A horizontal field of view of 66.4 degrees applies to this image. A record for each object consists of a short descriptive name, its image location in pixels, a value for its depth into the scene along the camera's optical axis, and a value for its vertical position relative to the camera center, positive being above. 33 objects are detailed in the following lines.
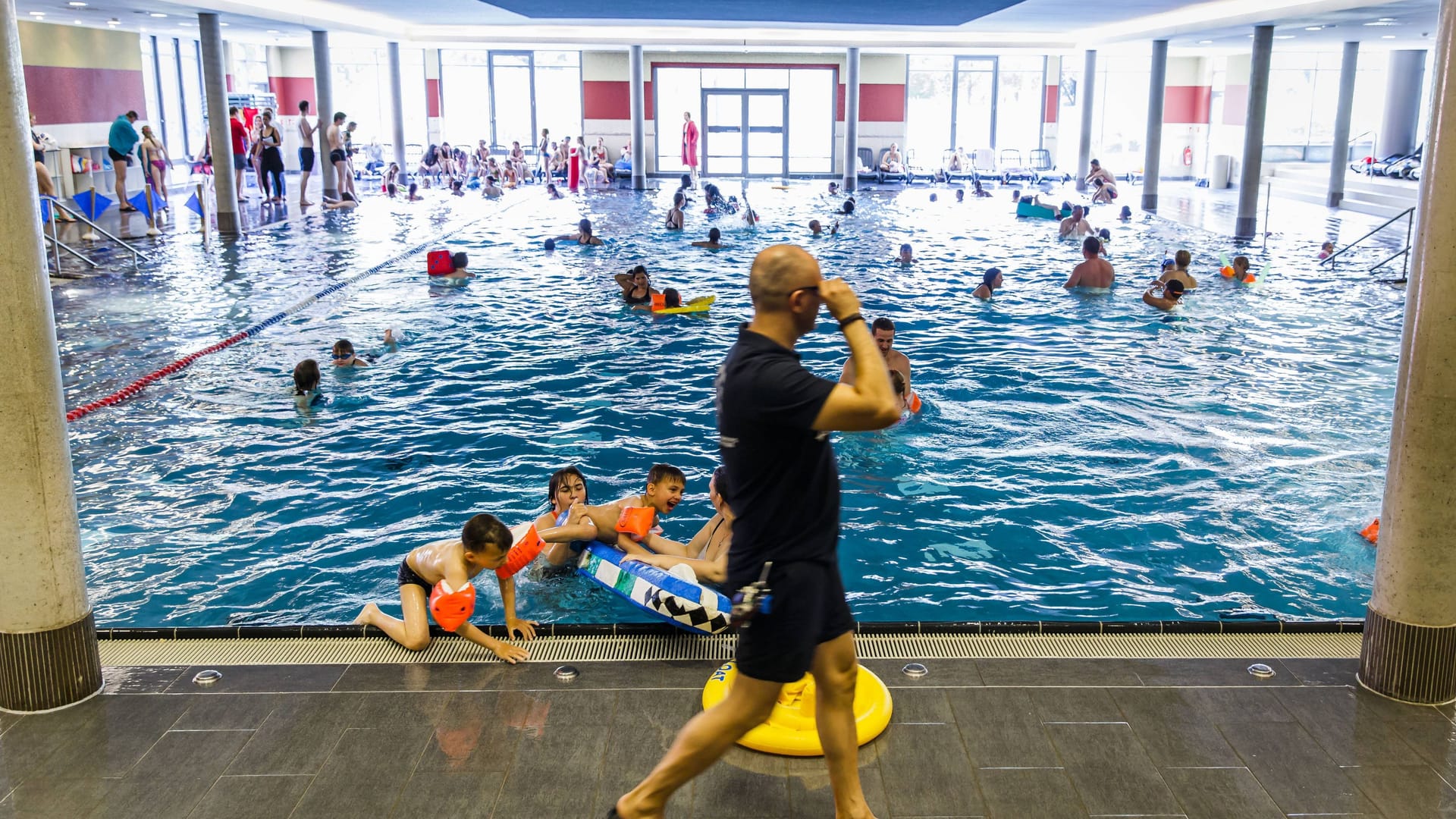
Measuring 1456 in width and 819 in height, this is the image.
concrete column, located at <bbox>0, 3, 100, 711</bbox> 3.39 -1.01
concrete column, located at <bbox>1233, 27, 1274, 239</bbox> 18.83 +0.30
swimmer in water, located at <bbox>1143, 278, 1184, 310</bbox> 12.43 -1.49
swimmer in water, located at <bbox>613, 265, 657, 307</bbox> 12.50 -1.37
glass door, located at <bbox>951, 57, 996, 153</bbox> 33.80 +1.76
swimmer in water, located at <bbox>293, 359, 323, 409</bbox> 8.66 -1.68
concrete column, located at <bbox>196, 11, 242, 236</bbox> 17.50 +0.64
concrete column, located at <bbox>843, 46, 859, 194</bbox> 27.20 +1.09
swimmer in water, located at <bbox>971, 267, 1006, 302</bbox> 13.27 -1.44
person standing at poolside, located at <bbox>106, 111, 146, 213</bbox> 19.56 +0.43
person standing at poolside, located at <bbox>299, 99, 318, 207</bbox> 23.08 +0.32
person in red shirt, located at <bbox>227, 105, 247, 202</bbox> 20.61 +0.40
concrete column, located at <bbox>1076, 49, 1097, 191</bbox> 27.06 +1.14
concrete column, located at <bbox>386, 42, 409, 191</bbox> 27.41 +1.43
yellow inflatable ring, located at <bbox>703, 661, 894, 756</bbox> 3.41 -1.71
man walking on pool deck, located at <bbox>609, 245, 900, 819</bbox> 2.61 -0.76
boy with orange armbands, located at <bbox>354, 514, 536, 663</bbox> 4.21 -1.66
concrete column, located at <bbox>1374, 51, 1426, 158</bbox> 27.25 +1.48
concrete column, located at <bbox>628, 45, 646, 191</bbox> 26.44 +1.32
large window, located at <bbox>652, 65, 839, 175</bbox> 31.69 +1.37
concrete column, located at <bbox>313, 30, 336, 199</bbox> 23.28 +1.39
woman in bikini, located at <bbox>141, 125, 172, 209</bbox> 19.46 +0.08
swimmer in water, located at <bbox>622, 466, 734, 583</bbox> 4.94 -1.76
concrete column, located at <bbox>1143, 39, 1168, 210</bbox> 22.50 +0.82
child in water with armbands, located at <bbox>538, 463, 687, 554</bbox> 5.18 -1.63
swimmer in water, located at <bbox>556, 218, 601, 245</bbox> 17.38 -1.09
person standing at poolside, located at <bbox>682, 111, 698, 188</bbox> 29.75 +0.51
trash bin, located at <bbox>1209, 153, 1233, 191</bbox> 28.84 -0.15
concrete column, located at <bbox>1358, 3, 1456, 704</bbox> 3.46 -1.04
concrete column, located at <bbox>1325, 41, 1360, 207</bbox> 22.19 +0.64
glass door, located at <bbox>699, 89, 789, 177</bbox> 31.80 +0.88
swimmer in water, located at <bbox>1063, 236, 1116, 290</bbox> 13.71 -1.29
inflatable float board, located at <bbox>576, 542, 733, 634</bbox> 4.29 -1.67
